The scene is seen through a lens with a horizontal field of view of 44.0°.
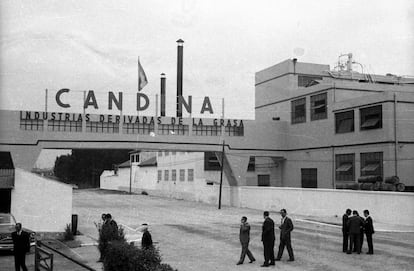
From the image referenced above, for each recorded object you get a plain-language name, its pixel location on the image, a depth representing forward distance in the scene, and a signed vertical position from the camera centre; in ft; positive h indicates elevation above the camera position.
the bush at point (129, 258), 32.48 -5.96
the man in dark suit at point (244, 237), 52.31 -6.86
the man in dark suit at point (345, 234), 60.34 -7.43
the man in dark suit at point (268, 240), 51.62 -7.06
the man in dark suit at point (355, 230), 59.11 -6.86
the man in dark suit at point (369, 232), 59.49 -7.07
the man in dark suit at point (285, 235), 53.83 -6.83
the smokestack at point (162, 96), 155.40 +22.88
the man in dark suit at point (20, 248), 44.78 -7.04
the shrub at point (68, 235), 74.28 -9.72
